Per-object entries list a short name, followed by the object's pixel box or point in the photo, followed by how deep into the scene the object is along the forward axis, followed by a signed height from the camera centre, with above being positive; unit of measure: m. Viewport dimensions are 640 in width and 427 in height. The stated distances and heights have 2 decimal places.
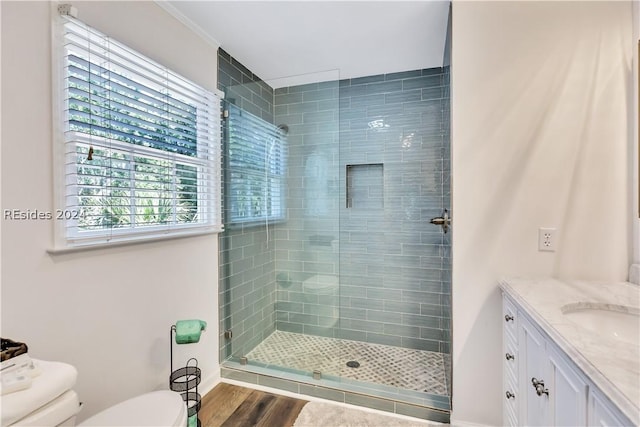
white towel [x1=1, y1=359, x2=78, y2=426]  0.85 -0.54
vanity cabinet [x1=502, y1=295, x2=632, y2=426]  0.75 -0.56
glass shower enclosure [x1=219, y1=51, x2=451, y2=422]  2.47 -0.20
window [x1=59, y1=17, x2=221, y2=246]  1.39 +0.37
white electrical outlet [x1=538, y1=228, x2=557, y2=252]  1.62 -0.16
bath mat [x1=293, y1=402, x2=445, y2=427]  1.83 -1.28
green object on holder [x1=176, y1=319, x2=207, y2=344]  1.68 -0.66
